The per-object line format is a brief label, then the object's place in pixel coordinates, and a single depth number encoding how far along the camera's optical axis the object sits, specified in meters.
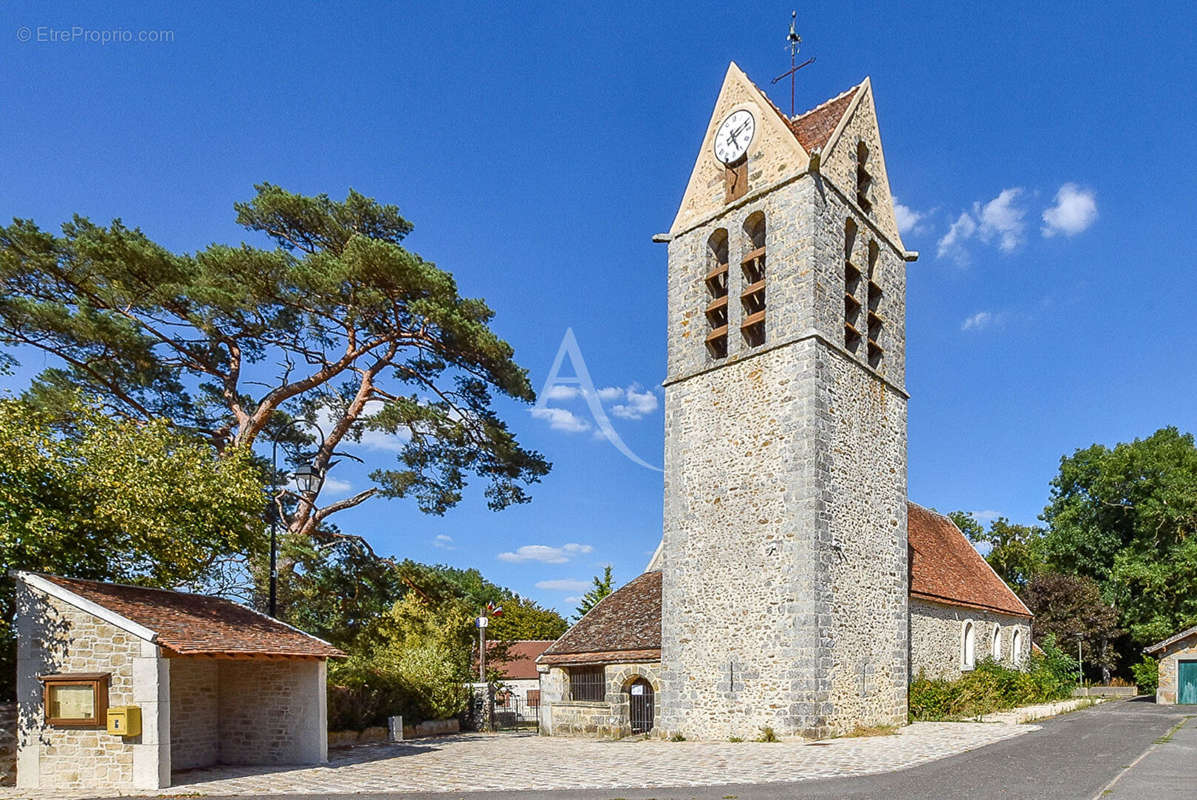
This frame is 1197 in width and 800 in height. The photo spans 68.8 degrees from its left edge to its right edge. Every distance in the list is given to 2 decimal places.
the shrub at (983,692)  20.70
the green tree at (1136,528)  33.69
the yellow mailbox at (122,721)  11.65
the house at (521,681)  30.22
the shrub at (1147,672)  31.66
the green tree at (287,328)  18.97
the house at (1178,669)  28.80
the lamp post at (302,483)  15.66
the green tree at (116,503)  12.99
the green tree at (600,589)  40.56
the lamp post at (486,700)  23.80
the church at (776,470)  17.45
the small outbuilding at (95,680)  11.82
